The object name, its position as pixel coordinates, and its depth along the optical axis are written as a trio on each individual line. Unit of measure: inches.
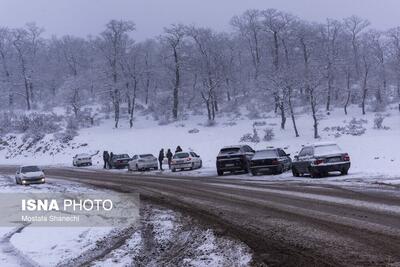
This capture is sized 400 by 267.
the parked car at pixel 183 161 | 1492.4
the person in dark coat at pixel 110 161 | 1874.3
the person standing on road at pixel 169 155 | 1704.7
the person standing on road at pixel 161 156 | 1637.9
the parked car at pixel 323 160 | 954.1
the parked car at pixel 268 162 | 1142.3
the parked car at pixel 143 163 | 1643.9
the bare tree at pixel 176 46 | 3075.8
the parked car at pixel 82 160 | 2141.5
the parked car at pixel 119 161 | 1838.1
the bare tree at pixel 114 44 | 3090.6
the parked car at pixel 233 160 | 1257.4
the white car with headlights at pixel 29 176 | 1194.0
